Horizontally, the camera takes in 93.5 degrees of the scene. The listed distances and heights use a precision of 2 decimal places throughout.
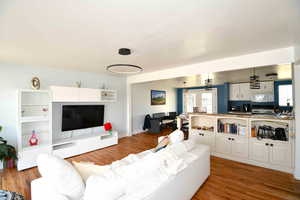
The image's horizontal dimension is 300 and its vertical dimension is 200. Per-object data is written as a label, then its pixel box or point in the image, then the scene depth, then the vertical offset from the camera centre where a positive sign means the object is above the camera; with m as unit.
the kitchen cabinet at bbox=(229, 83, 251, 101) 6.37 +0.45
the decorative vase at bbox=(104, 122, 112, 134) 4.60 -0.84
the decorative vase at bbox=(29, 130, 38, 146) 3.33 -0.93
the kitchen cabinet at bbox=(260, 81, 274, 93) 5.89 +0.62
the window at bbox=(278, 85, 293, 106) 5.68 +0.30
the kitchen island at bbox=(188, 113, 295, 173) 2.79 -0.84
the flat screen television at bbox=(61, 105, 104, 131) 3.92 -0.46
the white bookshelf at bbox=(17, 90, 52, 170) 3.05 -0.55
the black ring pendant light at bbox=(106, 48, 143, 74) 2.47 +0.62
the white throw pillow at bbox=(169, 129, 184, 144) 2.36 -0.61
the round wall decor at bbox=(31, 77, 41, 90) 3.42 +0.44
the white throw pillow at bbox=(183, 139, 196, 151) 2.23 -0.70
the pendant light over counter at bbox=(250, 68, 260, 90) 4.25 +0.50
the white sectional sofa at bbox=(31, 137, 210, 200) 1.13 -0.81
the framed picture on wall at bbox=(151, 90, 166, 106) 7.03 +0.21
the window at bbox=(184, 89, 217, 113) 7.51 +0.07
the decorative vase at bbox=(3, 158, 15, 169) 3.07 -1.38
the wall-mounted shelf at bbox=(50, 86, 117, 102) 3.57 +0.19
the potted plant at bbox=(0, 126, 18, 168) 2.74 -1.08
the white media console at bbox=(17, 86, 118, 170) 3.10 -0.70
